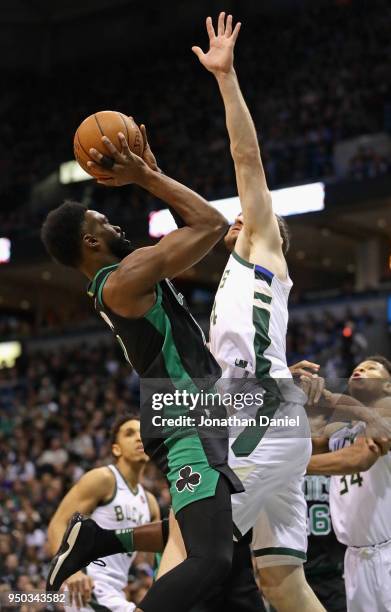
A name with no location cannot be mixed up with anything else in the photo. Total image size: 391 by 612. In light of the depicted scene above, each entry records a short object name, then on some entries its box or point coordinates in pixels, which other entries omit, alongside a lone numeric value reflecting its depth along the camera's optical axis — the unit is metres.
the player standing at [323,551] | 6.40
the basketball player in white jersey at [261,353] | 4.58
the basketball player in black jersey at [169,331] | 3.92
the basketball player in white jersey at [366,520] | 5.80
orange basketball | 4.45
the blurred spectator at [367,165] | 21.06
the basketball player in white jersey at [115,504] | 6.64
